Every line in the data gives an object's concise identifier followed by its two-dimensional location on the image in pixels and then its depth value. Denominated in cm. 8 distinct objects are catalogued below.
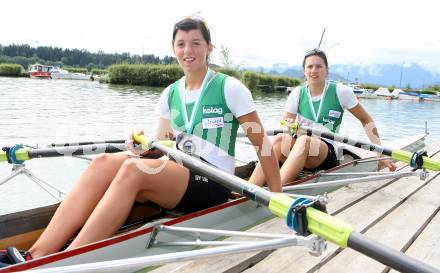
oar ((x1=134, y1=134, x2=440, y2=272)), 160
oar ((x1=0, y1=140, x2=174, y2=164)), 339
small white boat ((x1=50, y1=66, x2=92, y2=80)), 5759
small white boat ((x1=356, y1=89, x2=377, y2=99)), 5306
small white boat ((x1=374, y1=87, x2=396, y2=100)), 5347
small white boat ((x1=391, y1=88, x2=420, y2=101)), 5422
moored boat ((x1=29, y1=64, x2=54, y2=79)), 5391
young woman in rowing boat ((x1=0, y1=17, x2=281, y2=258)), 261
